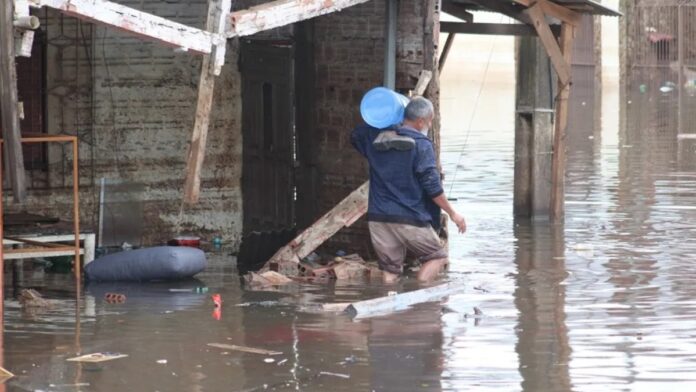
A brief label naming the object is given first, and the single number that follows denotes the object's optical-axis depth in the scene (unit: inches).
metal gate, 1608.0
